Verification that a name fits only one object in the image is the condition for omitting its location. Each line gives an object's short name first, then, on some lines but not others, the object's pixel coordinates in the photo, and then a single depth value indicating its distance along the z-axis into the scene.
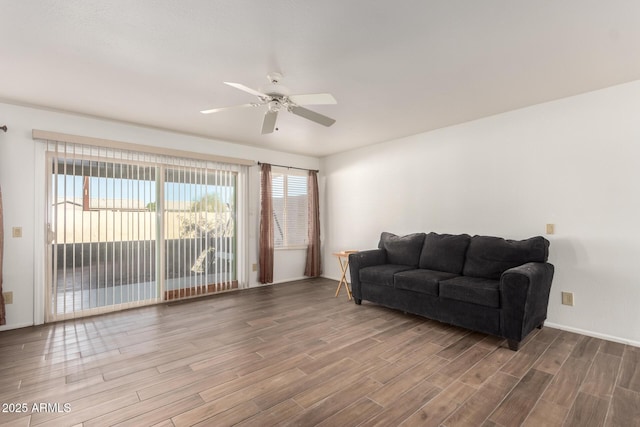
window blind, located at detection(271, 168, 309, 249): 5.58
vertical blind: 3.54
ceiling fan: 2.40
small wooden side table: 4.54
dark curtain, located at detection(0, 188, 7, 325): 3.15
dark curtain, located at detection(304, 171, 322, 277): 5.86
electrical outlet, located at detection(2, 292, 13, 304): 3.25
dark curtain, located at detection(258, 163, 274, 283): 5.20
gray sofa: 2.70
